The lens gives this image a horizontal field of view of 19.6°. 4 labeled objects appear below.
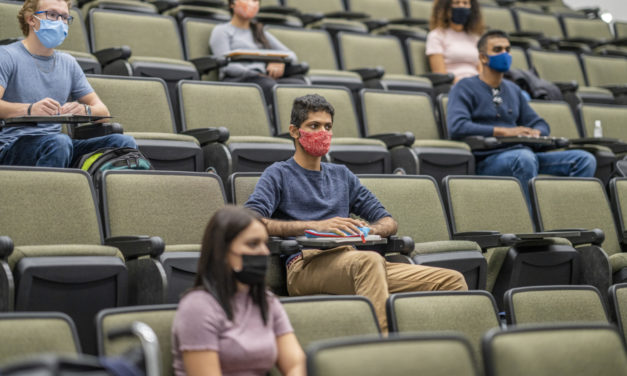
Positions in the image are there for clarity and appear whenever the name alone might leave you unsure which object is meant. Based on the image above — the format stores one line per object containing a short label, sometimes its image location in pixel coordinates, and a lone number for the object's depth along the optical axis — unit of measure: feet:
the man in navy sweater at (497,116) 29.86
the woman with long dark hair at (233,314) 21.55
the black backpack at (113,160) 25.39
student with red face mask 24.26
